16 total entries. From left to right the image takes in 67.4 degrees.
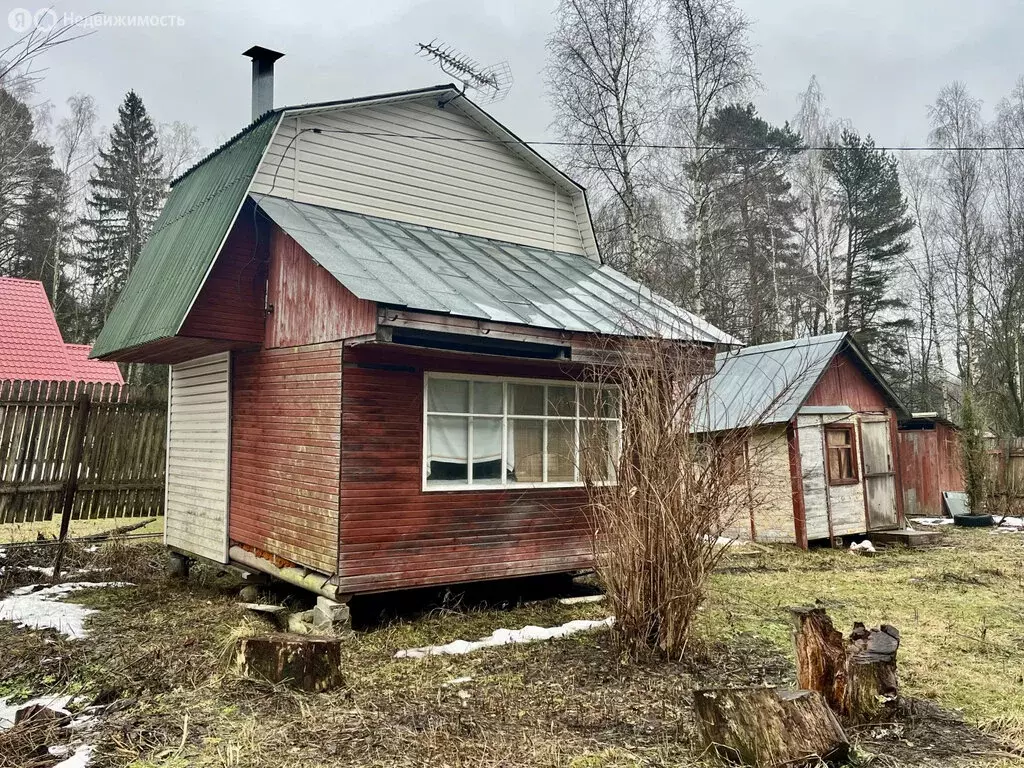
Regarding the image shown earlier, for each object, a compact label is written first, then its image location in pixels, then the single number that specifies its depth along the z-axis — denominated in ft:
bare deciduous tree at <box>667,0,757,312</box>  59.62
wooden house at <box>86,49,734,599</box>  24.59
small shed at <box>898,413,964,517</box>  64.95
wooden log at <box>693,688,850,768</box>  13.48
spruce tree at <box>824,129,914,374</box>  93.71
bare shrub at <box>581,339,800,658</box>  19.95
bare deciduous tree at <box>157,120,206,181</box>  113.70
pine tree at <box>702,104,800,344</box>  74.95
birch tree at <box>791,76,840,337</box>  87.71
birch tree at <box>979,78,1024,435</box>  80.79
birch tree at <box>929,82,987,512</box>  89.35
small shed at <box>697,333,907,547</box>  46.85
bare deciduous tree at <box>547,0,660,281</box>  58.23
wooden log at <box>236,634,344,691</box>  18.34
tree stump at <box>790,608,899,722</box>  16.30
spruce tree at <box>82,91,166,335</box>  103.45
